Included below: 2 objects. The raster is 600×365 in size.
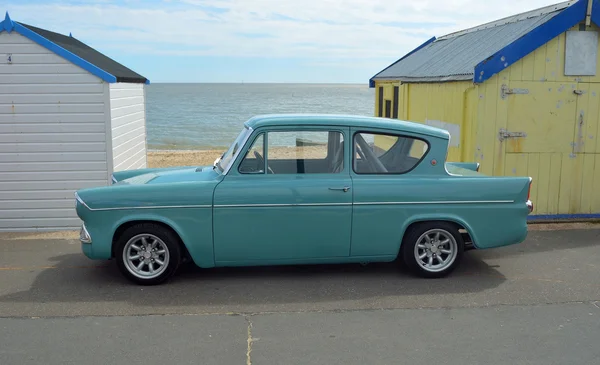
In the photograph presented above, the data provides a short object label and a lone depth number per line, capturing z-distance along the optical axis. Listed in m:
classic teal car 6.07
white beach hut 8.91
